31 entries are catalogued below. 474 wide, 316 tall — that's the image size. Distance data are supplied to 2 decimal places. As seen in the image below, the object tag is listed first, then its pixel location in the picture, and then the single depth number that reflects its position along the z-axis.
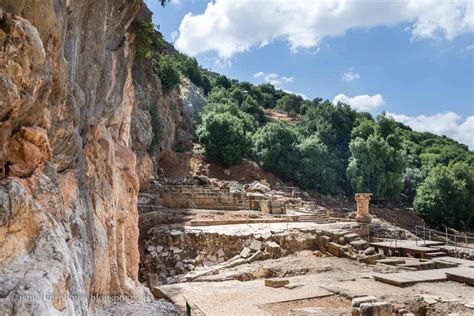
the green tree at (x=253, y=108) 58.00
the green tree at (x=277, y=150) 41.22
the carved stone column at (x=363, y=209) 21.36
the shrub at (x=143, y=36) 15.35
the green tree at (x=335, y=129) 42.16
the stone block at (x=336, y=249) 17.91
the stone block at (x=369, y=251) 17.83
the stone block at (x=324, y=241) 18.70
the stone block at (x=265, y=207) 25.02
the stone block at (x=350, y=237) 19.06
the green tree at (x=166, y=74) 39.84
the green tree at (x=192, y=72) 58.95
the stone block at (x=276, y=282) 12.78
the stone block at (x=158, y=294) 11.60
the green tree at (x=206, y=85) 60.83
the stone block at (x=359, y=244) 18.41
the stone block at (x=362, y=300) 9.20
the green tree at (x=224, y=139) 40.28
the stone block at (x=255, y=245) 17.64
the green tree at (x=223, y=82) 67.56
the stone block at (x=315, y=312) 9.45
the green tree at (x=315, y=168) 40.06
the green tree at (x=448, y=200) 33.16
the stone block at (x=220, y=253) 17.55
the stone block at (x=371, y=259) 16.84
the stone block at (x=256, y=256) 16.86
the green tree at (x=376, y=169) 38.12
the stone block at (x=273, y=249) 17.47
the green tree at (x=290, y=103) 68.81
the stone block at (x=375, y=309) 8.85
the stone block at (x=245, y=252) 17.12
